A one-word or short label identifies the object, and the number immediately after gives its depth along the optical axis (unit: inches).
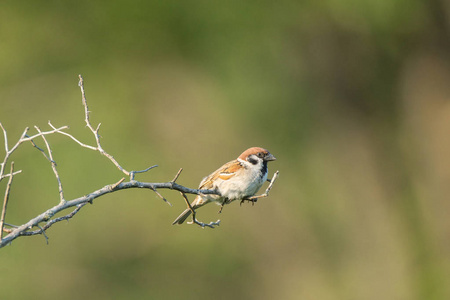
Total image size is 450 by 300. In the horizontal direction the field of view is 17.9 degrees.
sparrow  271.0
